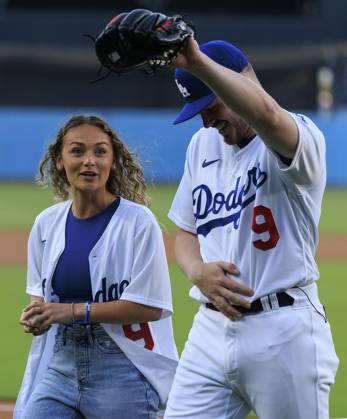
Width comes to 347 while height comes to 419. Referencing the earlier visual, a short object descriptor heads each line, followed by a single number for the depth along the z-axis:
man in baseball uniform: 8.00
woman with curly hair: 9.11
